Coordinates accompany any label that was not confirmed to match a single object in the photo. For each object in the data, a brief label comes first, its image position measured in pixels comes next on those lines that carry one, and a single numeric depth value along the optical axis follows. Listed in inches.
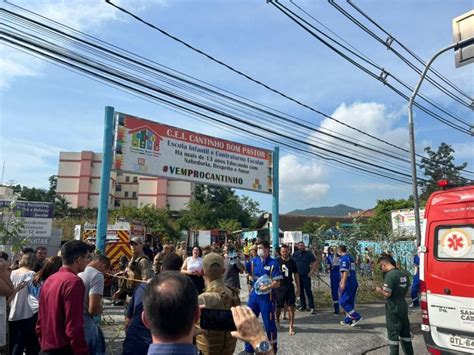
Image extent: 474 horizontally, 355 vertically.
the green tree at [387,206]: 2111.2
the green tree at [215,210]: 2311.8
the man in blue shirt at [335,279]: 441.4
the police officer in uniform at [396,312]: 251.6
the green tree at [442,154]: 2137.1
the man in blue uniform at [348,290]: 382.0
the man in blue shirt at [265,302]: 261.4
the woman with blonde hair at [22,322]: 213.4
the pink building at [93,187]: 3267.7
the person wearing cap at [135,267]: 317.4
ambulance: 221.9
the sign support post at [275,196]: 545.6
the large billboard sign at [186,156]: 420.5
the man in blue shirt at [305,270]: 449.1
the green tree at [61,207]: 2501.2
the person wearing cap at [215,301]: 140.4
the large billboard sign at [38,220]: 589.3
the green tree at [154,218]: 1981.8
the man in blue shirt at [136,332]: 131.9
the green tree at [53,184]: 3136.1
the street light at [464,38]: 346.9
